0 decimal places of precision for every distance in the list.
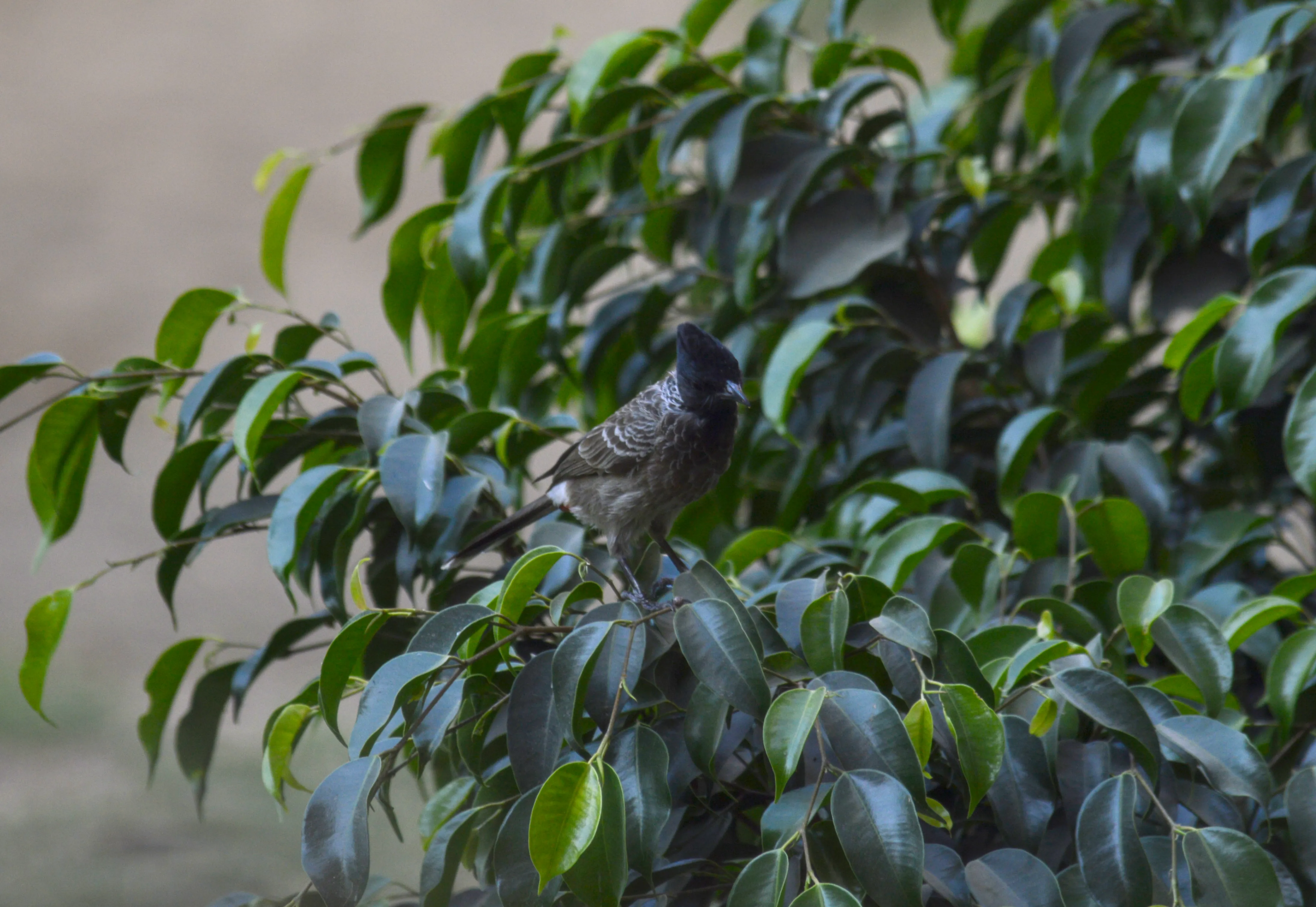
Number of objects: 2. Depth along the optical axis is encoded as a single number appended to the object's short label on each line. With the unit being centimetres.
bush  1023
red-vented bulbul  1054
